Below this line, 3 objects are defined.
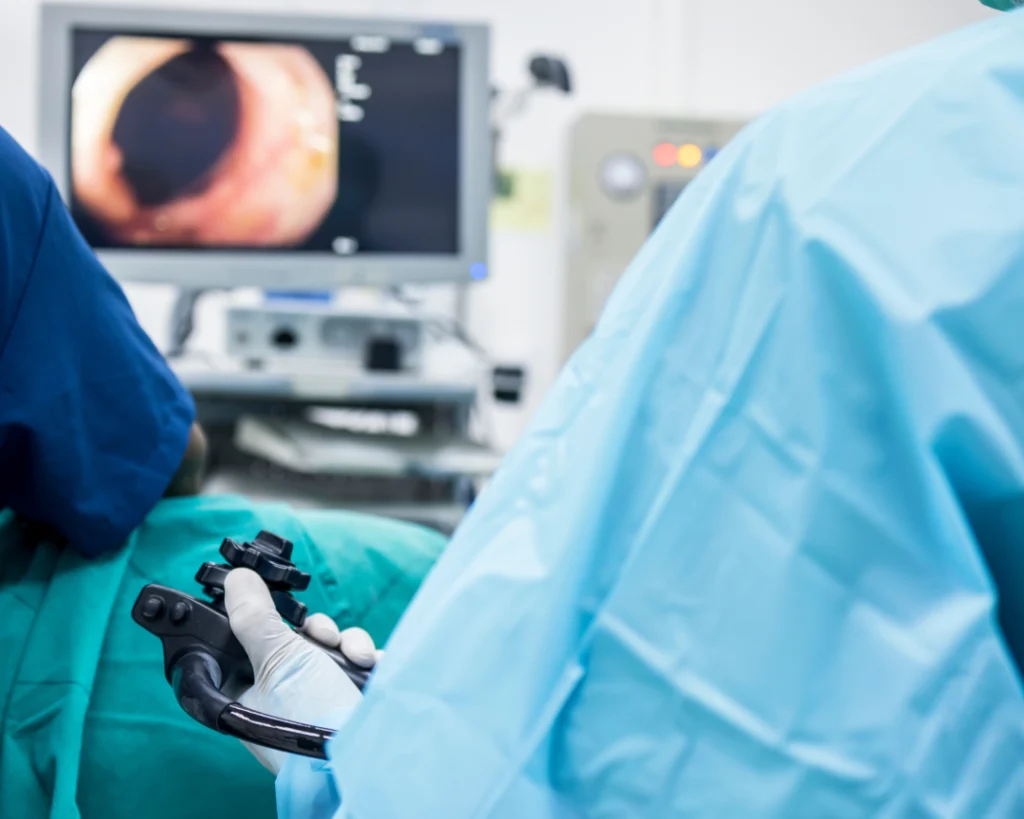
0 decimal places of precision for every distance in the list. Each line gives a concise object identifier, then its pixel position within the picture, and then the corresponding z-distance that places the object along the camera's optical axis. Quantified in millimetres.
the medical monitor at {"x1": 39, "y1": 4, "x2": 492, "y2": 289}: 1670
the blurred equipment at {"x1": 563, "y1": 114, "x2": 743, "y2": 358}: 2521
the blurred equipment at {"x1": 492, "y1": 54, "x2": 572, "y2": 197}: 1979
